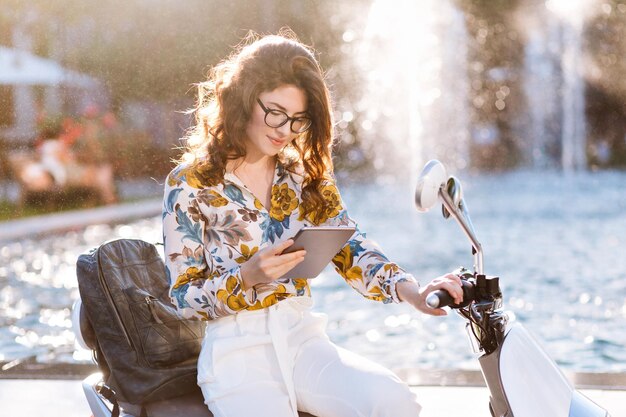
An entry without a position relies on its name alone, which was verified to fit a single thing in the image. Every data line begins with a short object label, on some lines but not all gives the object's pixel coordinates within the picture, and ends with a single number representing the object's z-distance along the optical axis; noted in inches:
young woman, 108.9
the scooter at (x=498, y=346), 98.9
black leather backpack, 115.7
